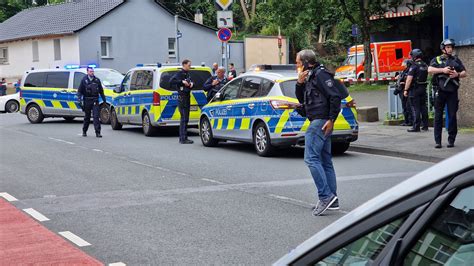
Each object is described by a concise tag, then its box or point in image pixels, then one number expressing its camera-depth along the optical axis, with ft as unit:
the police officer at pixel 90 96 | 59.67
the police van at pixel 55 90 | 76.79
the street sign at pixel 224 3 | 60.90
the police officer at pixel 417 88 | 52.37
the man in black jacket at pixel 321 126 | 25.96
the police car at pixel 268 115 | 41.42
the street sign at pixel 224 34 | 62.39
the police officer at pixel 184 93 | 52.65
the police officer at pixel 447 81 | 40.86
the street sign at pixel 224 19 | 61.31
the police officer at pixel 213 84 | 57.36
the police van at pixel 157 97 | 58.29
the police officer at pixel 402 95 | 54.60
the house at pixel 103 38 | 146.61
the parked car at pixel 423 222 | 6.66
